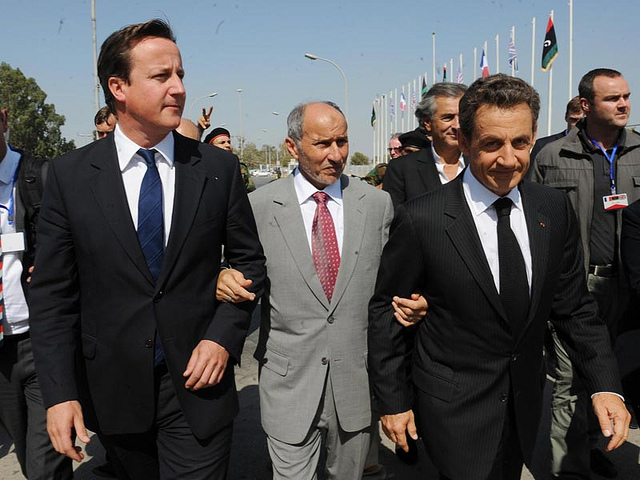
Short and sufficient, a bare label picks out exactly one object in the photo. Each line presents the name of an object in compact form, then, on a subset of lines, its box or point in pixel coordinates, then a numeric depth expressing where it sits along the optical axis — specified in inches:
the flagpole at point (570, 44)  935.0
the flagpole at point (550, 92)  1026.9
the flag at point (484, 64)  1187.3
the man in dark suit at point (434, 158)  147.6
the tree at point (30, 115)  1744.6
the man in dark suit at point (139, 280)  82.0
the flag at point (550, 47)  862.5
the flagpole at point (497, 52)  1304.1
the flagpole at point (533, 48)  1176.8
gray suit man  104.0
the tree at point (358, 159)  2723.9
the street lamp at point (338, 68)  1109.7
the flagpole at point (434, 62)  1628.9
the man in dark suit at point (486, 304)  80.0
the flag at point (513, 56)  1090.7
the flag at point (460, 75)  1338.6
